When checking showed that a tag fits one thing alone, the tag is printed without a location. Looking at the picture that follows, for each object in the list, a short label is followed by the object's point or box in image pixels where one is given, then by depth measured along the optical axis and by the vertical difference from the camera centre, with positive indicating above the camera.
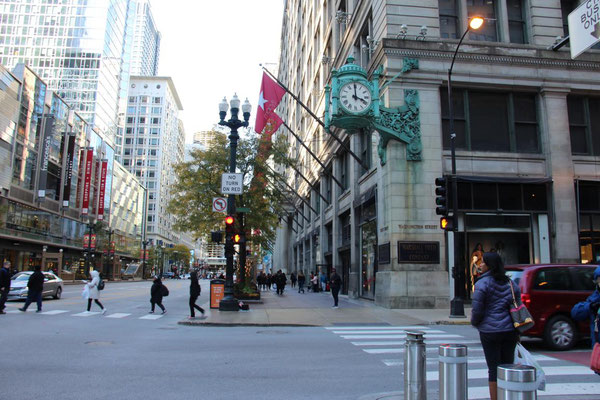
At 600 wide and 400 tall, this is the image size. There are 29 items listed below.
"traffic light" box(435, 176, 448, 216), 15.87 +2.45
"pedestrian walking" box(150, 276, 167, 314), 17.83 -1.13
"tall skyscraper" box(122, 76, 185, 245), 129.75 +34.68
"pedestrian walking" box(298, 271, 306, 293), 34.66 -1.04
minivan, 9.74 -0.59
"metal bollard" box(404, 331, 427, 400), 5.04 -1.11
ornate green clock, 18.50 +6.43
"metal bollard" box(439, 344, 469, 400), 4.55 -1.03
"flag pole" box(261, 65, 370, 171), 23.03 +5.16
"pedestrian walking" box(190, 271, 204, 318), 15.90 -0.92
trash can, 19.31 -1.17
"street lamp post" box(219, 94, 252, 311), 17.66 +2.41
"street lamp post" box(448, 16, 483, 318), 15.13 -0.19
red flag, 26.17 +9.49
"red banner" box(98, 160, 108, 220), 73.75 +13.33
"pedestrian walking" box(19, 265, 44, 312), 16.98 -0.96
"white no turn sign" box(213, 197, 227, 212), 18.03 +2.37
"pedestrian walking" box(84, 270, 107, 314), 17.08 -0.98
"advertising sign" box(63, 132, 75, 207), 60.22 +12.12
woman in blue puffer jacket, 5.00 -0.52
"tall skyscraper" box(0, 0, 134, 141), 103.38 +49.50
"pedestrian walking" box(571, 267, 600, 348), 4.93 -0.42
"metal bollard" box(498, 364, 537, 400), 3.29 -0.82
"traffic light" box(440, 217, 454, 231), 16.16 +1.58
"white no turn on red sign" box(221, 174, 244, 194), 17.55 +3.08
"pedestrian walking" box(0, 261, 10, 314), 15.81 -0.84
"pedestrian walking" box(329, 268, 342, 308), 20.30 -0.81
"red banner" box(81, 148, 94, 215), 67.50 +12.41
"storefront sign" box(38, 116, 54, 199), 54.09 +12.67
